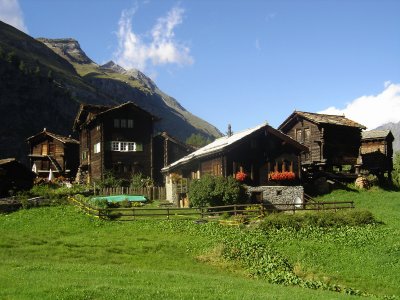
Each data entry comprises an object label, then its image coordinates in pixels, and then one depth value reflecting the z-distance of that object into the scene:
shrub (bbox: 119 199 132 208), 38.93
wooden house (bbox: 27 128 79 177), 70.25
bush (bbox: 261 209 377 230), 30.02
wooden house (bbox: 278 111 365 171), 50.66
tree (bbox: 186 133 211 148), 133.98
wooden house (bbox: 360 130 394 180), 55.22
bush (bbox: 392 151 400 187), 56.37
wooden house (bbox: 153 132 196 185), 61.72
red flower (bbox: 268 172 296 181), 41.19
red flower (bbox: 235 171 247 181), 39.56
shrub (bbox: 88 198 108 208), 35.45
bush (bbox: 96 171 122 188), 53.28
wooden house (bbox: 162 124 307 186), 40.75
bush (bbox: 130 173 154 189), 52.55
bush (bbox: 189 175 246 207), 36.09
